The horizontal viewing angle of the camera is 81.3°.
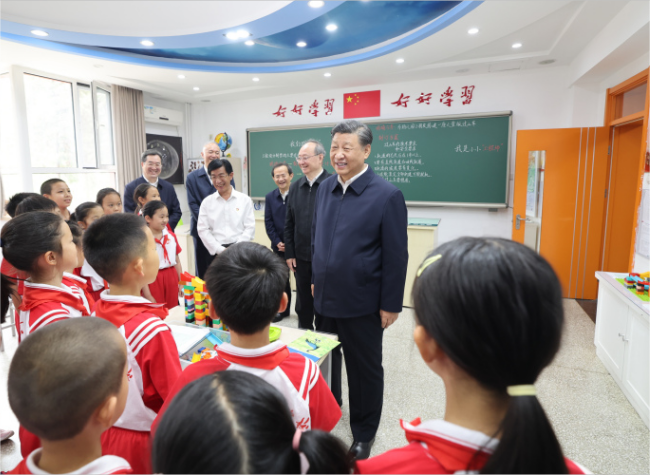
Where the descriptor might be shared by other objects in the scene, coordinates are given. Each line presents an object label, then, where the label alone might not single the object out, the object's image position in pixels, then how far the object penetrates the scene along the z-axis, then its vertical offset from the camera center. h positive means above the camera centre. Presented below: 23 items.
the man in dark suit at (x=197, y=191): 3.31 -0.03
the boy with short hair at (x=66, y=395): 0.64 -0.36
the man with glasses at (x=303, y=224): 2.59 -0.26
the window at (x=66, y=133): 4.12 +0.63
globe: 5.47 +0.67
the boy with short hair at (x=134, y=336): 1.03 -0.40
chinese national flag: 4.70 +1.04
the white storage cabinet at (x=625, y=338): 2.00 -0.90
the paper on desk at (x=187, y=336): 1.40 -0.58
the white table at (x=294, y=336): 1.60 -0.64
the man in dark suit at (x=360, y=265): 1.63 -0.33
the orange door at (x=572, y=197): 3.63 -0.09
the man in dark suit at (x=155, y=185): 3.23 +0.00
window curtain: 4.72 +0.71
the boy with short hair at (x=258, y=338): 0.86 -0.36
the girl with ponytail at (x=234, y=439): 0.48 -0.33
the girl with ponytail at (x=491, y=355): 0.45 -0.22
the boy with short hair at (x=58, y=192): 2.69 -0.04
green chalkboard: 4.22 +0.37
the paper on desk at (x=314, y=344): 1.43 -0.61
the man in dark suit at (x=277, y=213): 3.20 -0.22
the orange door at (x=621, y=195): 3.42 -0.06
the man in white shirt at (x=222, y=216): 2.93 -0.22
